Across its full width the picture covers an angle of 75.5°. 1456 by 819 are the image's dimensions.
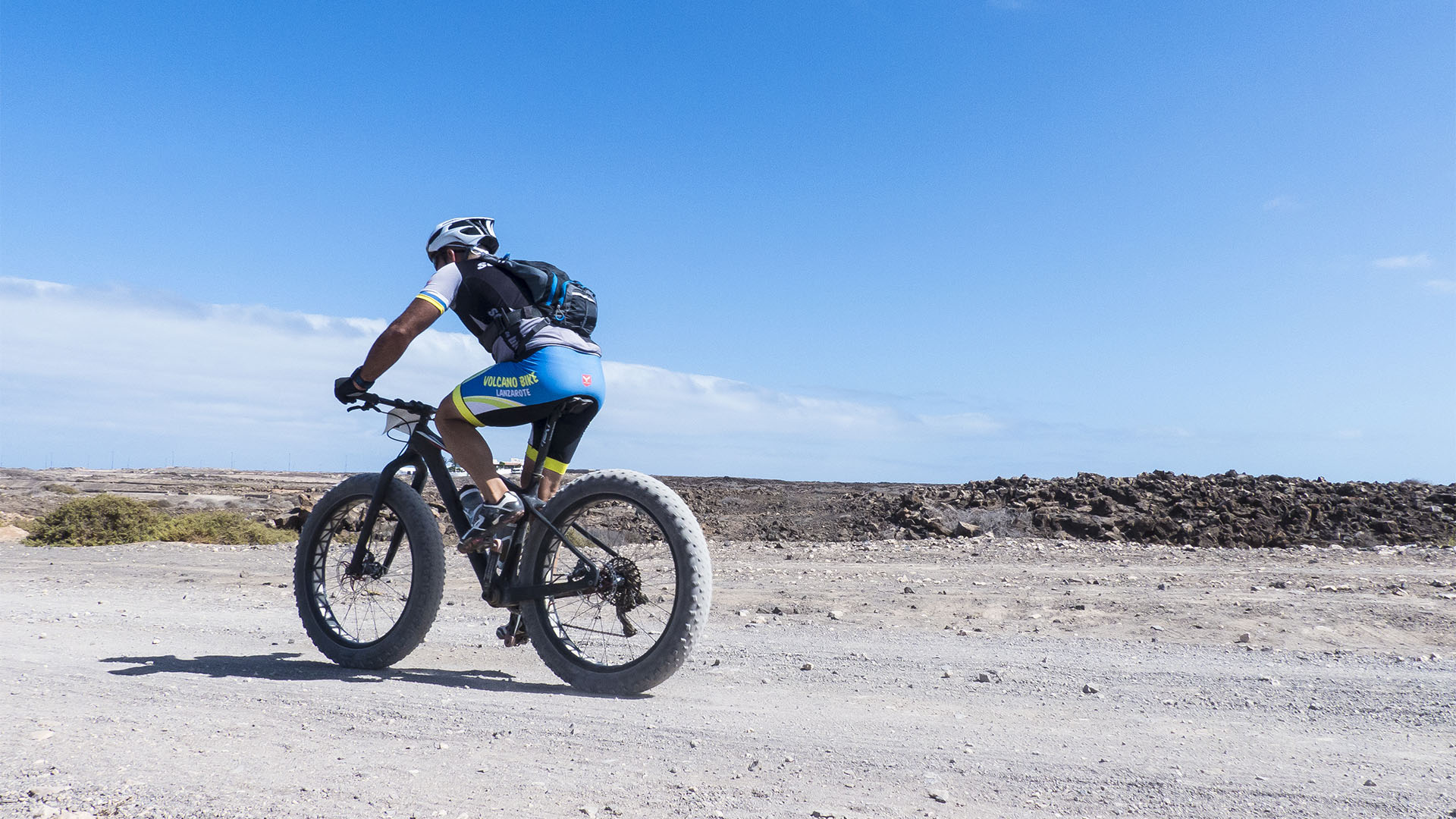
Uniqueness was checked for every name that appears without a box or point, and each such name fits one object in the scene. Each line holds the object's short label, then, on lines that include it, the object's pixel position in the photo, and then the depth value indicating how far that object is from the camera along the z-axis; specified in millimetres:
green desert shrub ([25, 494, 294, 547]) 16828
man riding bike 4852
